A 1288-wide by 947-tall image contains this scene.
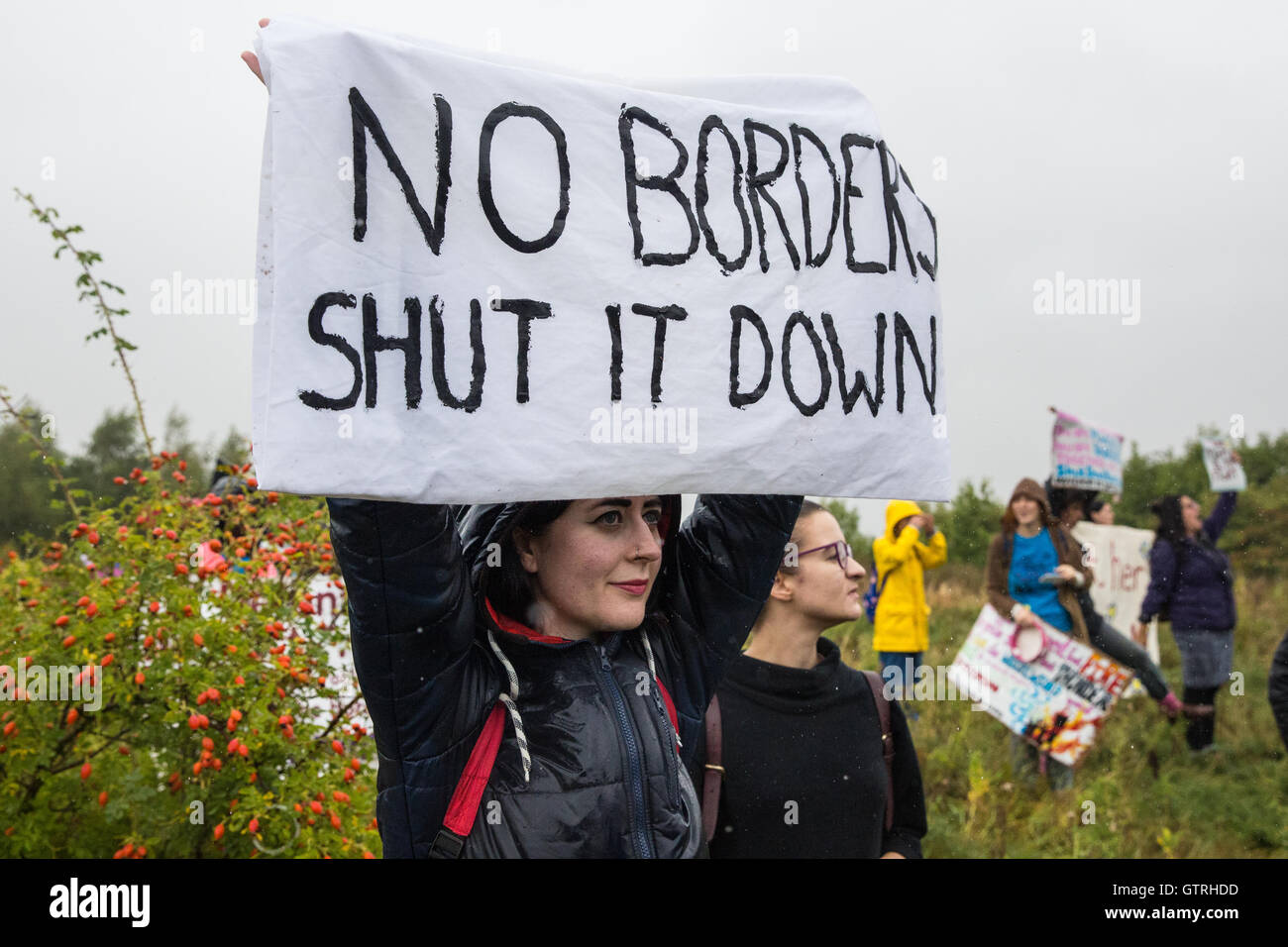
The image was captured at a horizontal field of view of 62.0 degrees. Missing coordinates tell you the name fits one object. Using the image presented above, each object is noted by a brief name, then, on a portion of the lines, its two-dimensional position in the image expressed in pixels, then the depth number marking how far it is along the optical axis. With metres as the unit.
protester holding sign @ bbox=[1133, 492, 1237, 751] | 6.96
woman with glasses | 2.86
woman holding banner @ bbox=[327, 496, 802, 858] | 1.68
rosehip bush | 3.28
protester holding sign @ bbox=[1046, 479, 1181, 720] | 6.35
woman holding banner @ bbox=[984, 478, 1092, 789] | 6.21
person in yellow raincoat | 6.73
